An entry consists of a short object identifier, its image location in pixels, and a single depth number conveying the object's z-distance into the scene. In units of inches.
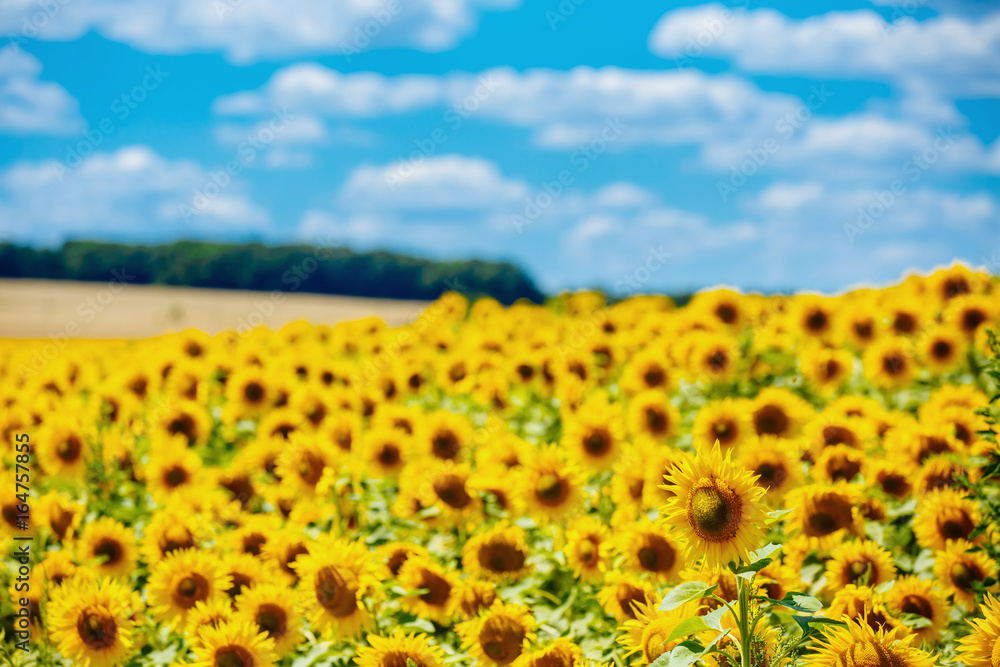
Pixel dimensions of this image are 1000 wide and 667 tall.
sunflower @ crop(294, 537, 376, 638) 137.3
